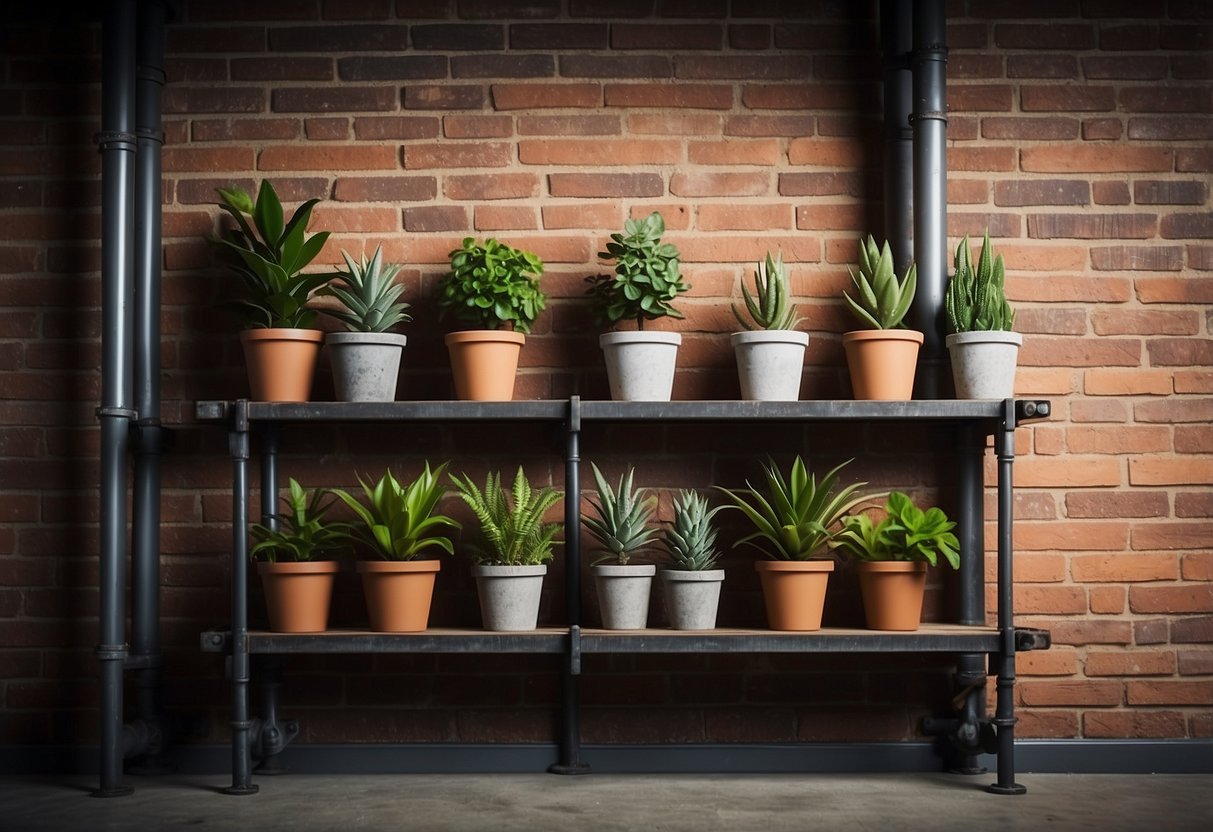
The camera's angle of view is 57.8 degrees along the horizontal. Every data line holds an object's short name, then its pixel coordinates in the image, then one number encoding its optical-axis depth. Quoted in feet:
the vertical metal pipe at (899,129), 9.84
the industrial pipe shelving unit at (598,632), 8.75
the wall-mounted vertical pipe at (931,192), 9.53
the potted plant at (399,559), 8.92
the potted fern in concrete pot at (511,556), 8.96
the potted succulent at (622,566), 9.02
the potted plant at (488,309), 9.17
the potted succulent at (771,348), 9.11
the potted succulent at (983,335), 9.03
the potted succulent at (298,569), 8.92
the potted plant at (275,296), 9.14
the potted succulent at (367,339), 9.09
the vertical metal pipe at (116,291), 9.37
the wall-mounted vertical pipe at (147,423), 9.55
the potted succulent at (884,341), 9.13
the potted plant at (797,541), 9.00
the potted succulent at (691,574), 9.02
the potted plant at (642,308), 9.12
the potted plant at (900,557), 8.86
